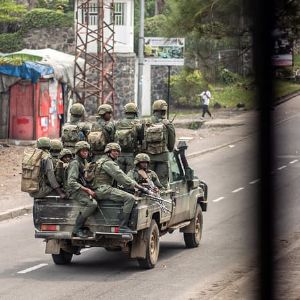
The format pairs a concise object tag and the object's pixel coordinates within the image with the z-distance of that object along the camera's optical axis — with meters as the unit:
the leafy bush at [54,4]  57.91
